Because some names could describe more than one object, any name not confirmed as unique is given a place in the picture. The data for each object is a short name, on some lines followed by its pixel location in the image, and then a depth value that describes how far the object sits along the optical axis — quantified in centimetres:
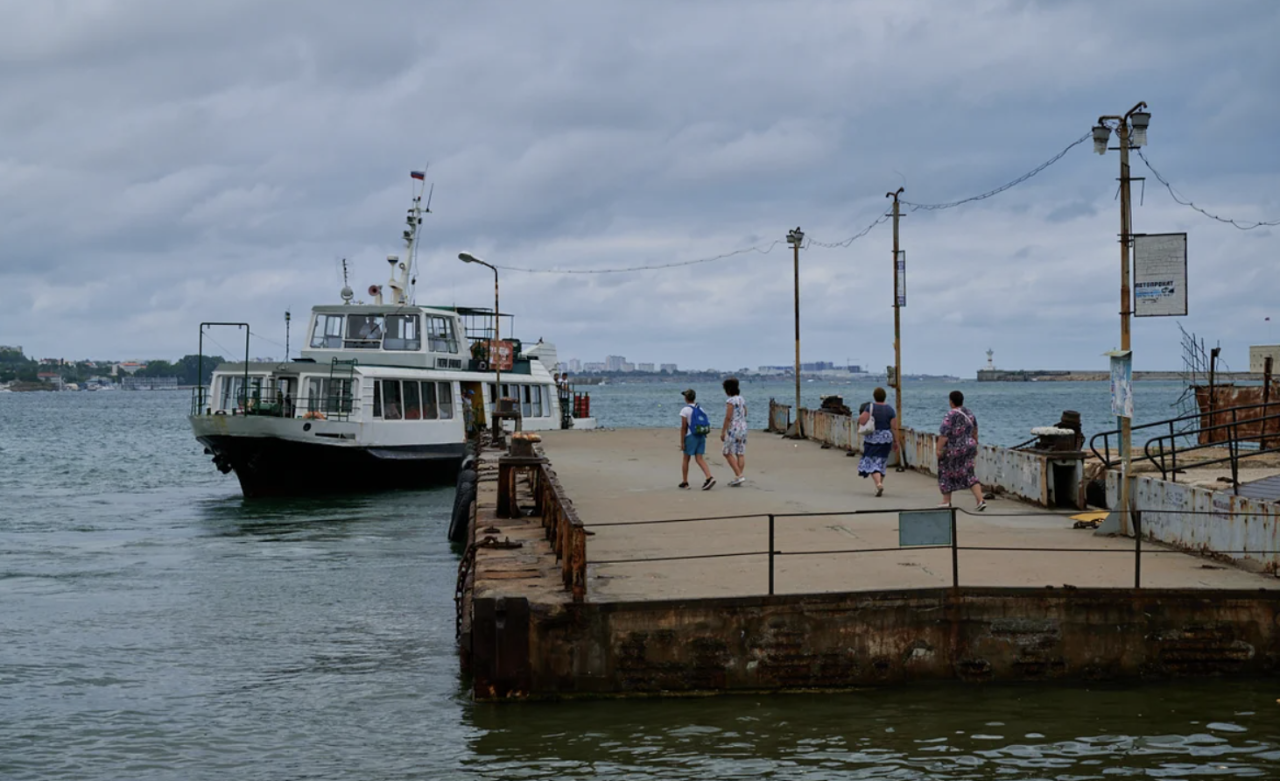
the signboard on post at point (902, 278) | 2439
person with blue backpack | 1933
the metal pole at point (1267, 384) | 2598
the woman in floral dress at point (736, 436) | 1997
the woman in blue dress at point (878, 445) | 1883
